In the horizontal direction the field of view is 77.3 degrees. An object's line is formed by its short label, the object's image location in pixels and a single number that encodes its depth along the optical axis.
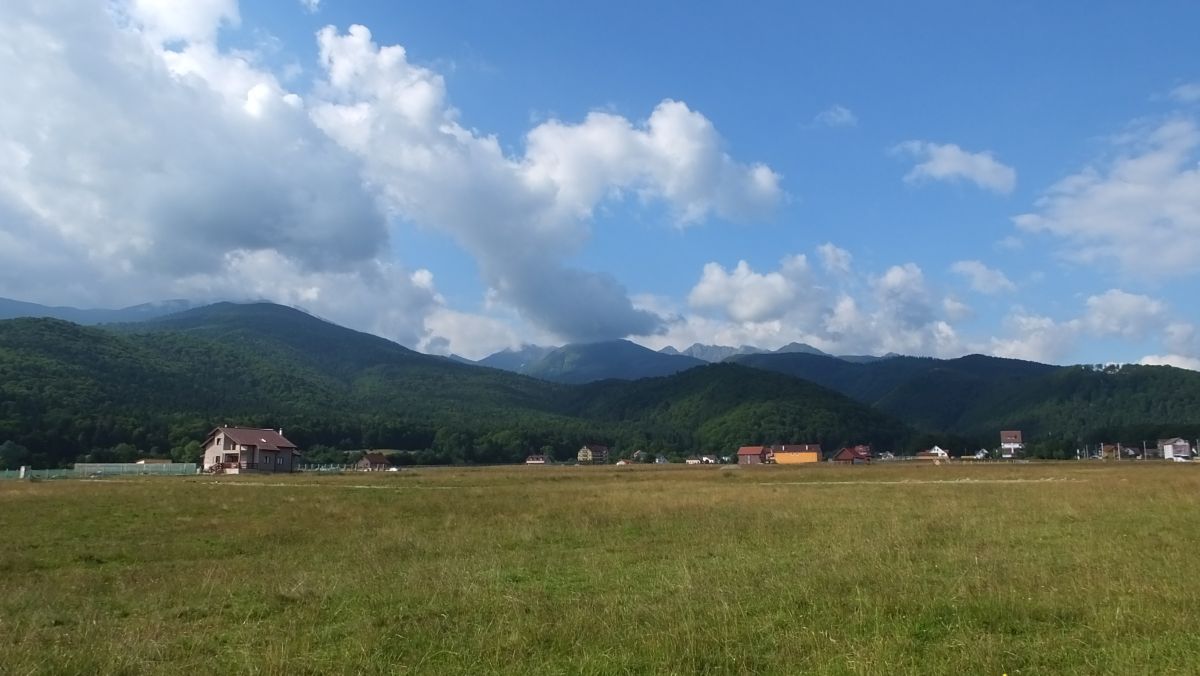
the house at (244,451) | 102.68
